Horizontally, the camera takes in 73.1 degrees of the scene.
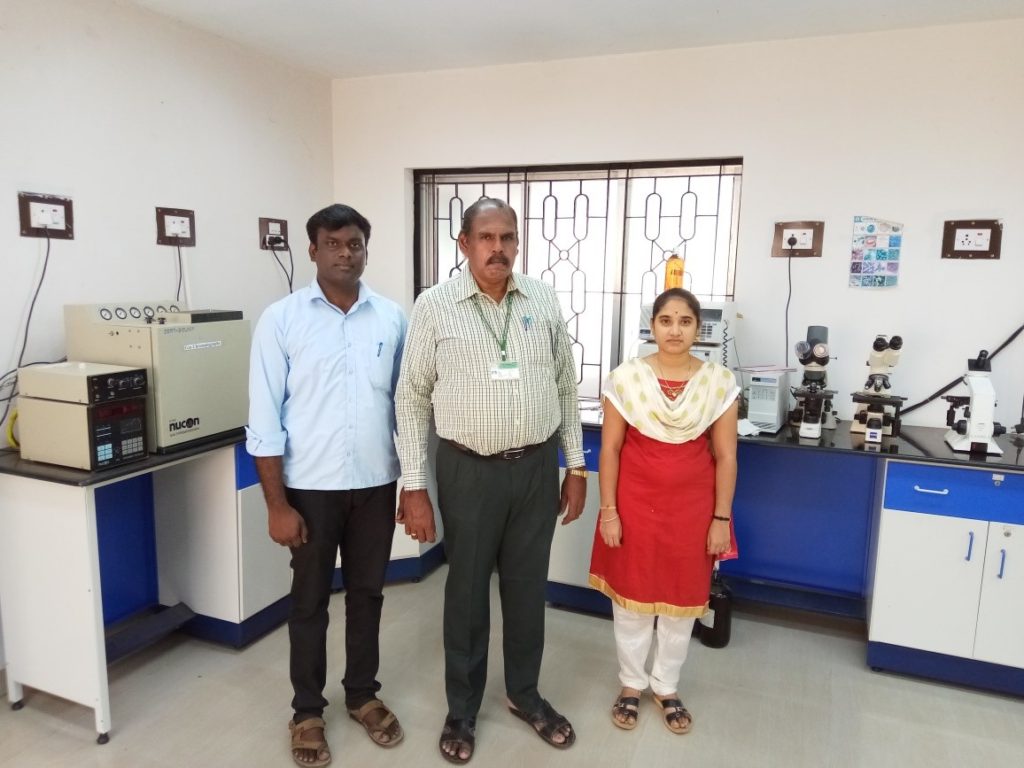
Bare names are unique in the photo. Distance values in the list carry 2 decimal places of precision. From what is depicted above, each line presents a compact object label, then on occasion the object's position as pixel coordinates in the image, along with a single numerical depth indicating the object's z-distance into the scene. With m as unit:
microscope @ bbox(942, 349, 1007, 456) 2.45
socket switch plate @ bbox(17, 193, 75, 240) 2.33
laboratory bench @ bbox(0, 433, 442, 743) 2.12
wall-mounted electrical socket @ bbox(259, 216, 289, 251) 3.31
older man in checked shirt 1.93
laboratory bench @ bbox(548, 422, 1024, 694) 2.38
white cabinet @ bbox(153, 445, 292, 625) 2.60
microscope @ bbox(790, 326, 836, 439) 2.64
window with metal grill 3.22
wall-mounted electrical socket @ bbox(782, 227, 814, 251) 2.97
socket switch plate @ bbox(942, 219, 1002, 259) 2.74
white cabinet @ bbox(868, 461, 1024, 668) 2.38
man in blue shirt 1.93
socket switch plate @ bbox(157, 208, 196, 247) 2.81
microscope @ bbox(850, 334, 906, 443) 2.63
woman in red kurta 2.12
